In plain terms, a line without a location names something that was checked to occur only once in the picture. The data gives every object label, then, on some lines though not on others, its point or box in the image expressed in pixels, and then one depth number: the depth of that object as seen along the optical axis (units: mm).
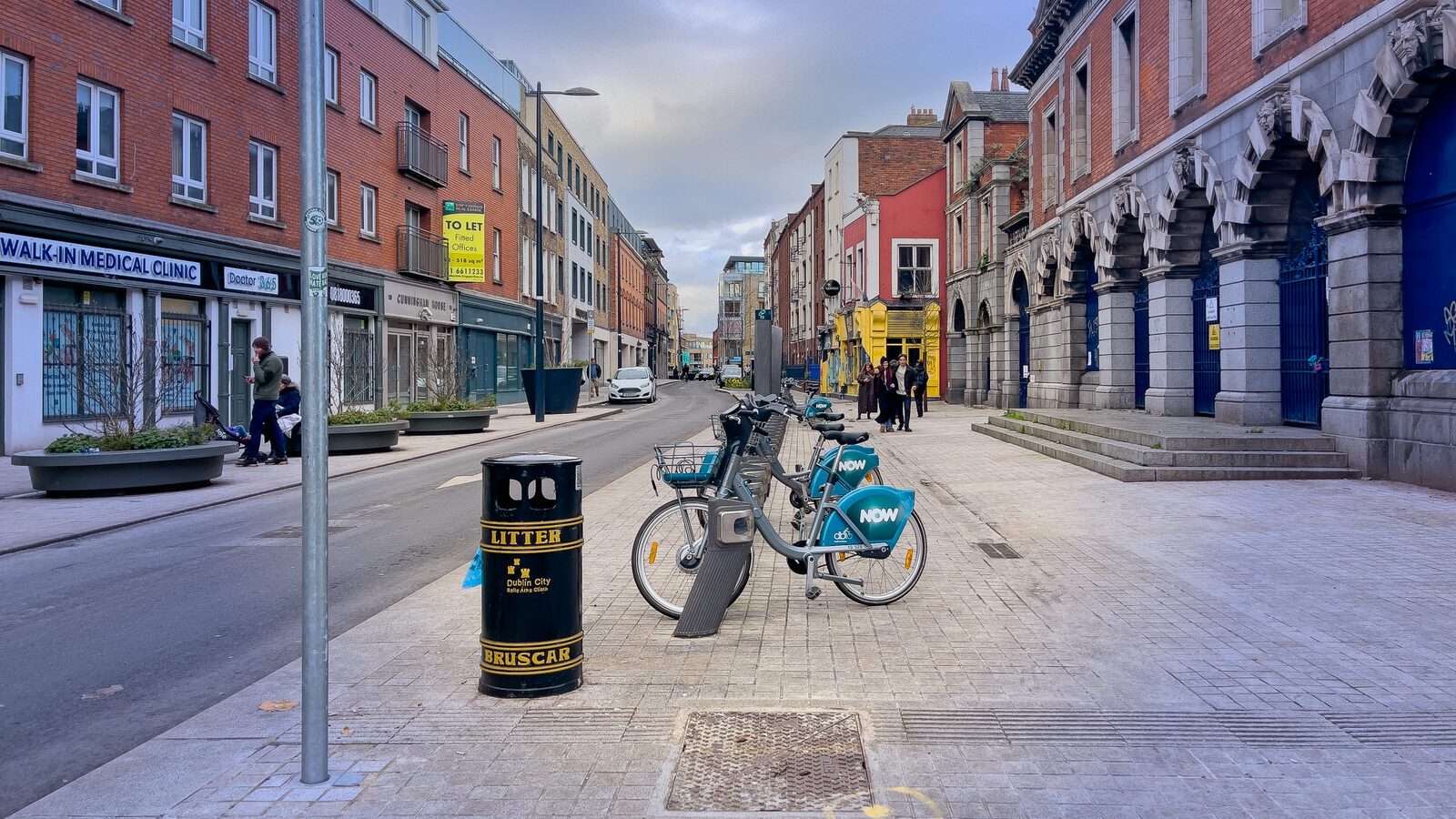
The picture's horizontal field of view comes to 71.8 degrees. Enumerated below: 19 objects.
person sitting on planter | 16297
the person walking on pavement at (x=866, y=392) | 28828
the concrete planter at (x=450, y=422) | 23297
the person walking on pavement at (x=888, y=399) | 24152
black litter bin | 4730
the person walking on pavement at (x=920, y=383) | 28266
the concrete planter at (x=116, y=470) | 11984
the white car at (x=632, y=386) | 43000
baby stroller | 15969
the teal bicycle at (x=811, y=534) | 6219
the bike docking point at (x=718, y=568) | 5875
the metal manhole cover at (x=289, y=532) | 9734
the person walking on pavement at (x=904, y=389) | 24078
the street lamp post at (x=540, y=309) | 28141
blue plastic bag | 5207
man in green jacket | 15672
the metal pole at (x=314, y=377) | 3576
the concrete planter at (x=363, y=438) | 18172
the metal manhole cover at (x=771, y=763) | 3641
